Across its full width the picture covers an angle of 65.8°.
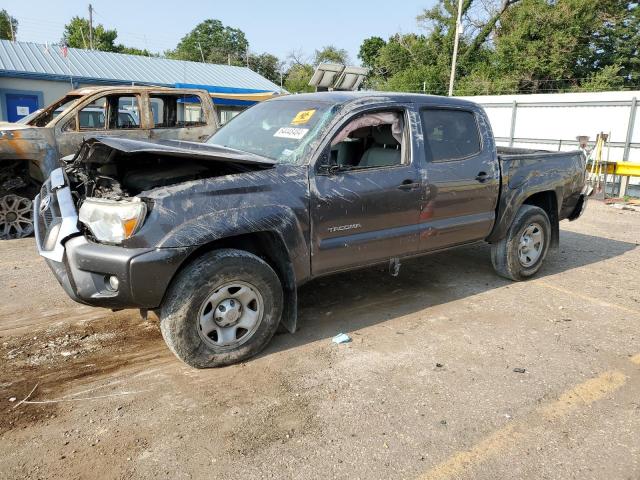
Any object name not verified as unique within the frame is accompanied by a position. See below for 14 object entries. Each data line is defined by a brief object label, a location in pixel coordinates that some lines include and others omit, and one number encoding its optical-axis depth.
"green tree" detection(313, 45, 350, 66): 60.50
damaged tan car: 6.66
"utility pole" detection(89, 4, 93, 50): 46.72
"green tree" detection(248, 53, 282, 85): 63.25
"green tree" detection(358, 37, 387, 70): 52.34
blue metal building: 20.86
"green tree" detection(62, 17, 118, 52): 55.94
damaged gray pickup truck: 3.09
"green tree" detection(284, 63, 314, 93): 48.50
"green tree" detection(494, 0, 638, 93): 31.23
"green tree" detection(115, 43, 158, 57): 61.23
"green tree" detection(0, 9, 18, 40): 61.88
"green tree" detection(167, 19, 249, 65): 74.25
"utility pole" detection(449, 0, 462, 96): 25.72
